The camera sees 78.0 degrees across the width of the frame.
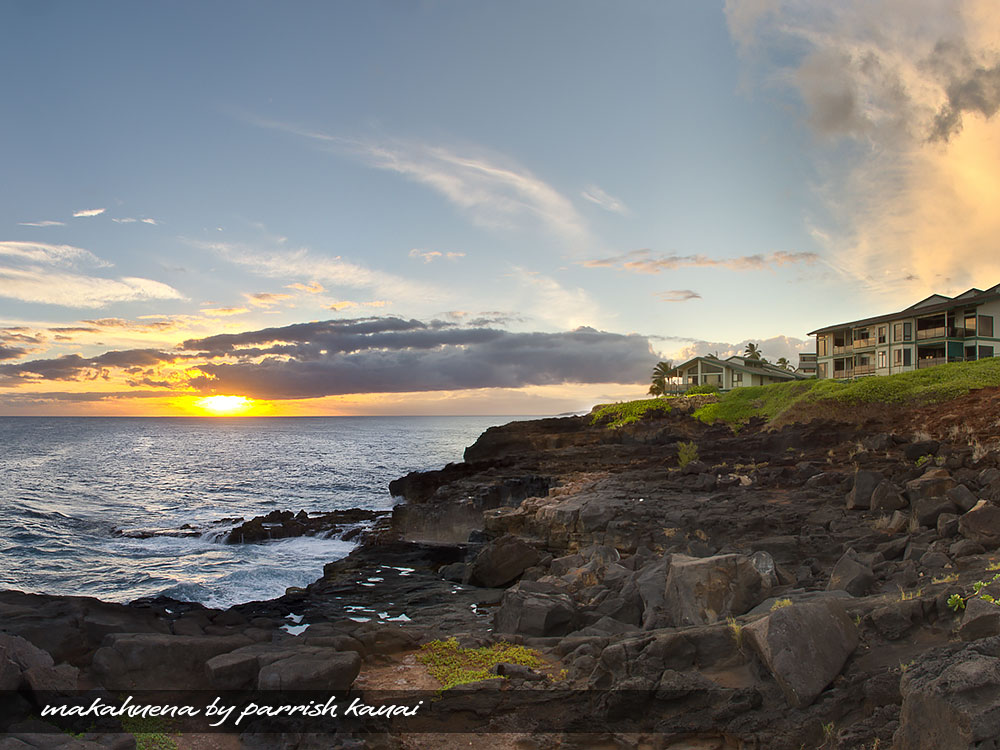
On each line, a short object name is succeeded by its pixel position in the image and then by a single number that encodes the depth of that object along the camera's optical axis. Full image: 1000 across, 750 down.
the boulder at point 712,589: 12.62
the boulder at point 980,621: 8.15
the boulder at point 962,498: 16.55
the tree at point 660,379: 91.00
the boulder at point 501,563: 22.05
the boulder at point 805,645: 8.61
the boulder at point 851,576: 12.59
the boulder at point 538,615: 14.51
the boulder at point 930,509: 16.39
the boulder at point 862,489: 19.86
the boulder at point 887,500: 19.03
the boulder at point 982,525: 13.77
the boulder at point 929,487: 18.17
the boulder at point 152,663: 11.14
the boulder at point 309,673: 10.29
